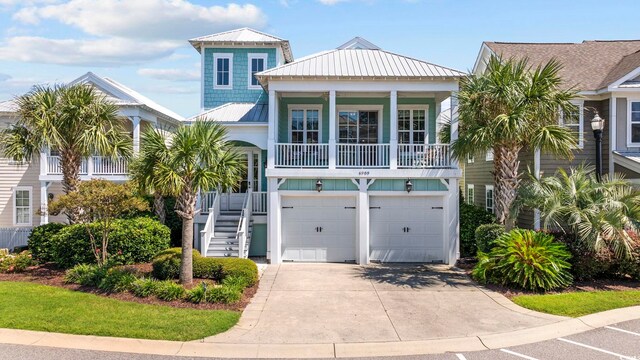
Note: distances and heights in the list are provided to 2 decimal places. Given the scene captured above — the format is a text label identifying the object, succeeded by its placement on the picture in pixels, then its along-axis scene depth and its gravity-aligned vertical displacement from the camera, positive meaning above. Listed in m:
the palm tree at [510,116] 11.51 +1.78
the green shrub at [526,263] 10.38 -2.08
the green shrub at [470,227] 14.87 -1.65
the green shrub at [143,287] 9.90 -2.59
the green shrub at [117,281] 10.25 -2.54
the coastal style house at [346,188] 14.42 -0.31
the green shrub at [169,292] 9.61 -2.60
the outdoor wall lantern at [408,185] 14.39 -0.20
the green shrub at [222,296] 9.51 -2.64
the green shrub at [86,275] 10.88 -2.56
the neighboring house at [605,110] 15.06 +2.58
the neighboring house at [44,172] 17.34 +0.21
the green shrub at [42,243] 13.36 -2.09
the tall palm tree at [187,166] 10.12 +0.30
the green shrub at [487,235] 12.20 -1.61
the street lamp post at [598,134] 13.00 +1.47
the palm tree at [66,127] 12.96 +1.54
